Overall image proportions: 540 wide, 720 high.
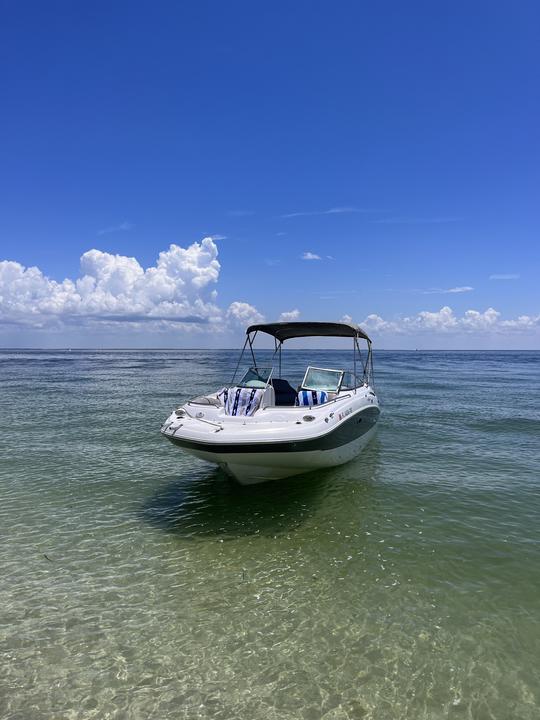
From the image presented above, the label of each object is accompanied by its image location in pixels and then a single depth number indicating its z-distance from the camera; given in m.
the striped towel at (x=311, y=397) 10.85
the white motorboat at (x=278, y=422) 8.22
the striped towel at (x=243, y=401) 9.72
